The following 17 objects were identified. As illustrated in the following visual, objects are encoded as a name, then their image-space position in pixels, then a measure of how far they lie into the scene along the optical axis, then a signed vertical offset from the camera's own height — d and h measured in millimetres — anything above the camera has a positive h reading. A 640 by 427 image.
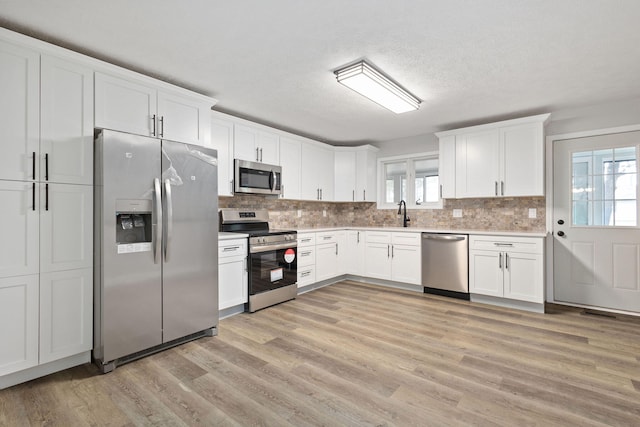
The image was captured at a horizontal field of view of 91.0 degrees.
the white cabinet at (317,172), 4789 +677
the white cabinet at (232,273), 3285 -636
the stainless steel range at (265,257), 3580 -516
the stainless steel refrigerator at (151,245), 2320 -253
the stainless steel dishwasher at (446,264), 4055 -663
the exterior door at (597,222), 3535 -90
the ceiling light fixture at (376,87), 2660 +1196
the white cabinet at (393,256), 4457 -625
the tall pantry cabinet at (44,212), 2057 +15
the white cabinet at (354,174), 5324 +681
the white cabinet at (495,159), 3807 +718
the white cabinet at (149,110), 2490 +909
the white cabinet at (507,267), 3586 -633
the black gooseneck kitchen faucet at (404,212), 5082 +29
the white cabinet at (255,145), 3826 +892
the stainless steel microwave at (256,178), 3762 +464
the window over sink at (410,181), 4984 +550
